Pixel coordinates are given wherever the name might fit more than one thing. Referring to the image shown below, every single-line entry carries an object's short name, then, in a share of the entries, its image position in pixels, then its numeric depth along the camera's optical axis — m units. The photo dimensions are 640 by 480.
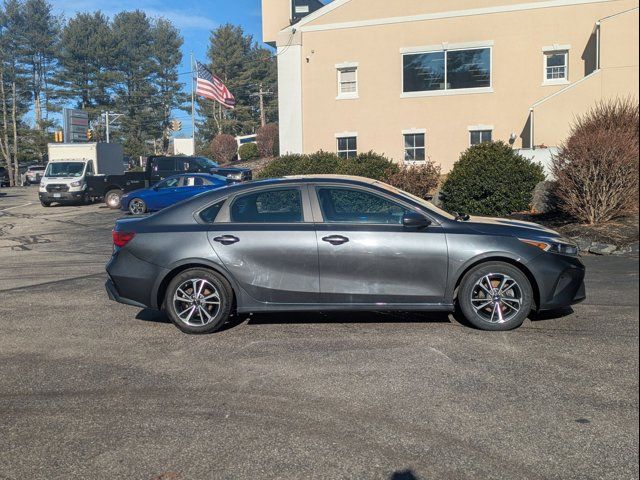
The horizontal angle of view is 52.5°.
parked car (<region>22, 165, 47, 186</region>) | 55.16
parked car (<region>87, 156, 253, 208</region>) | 27.16
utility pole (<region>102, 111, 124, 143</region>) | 69.51
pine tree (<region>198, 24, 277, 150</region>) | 73.94
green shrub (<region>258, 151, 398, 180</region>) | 20.73
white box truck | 28.34
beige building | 25.55
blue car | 21.83
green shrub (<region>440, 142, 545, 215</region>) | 15.07
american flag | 39.62
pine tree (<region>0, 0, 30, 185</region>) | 63.72
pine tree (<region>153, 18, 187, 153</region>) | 68.88
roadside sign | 52.41
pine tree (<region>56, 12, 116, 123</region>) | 66.62
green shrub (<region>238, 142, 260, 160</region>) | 43.38
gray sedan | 6.46
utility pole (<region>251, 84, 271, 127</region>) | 71.88
